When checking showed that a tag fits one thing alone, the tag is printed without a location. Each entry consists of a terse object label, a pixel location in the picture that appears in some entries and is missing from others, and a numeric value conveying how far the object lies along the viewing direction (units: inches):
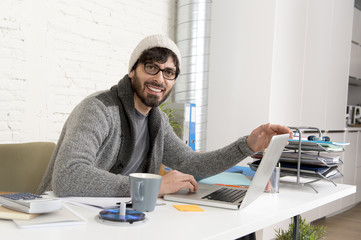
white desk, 33.8
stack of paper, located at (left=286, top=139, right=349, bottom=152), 66.8
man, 49.5
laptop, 46.4
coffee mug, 41.6
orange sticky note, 44.6
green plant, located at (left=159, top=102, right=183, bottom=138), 118.2
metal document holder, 64.7
